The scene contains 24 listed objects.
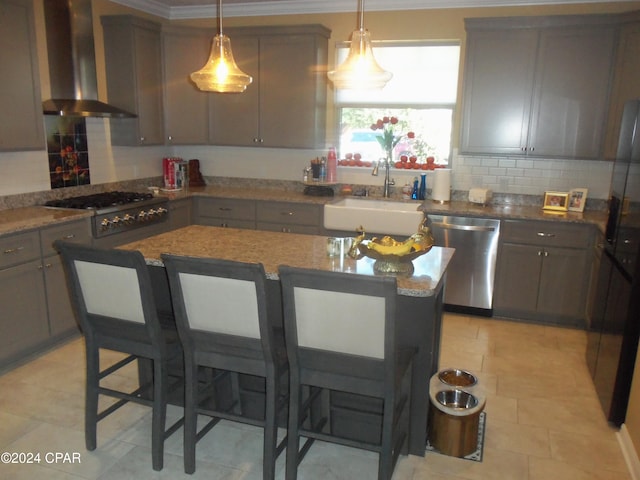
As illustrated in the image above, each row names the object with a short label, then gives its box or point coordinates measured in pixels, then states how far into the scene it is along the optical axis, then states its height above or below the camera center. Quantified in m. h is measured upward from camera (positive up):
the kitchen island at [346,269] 2.40 -0.61
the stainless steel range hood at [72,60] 4.00 +0.56
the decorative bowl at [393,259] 2.41 -0.55
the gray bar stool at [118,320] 2.24 -0.84
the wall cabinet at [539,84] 4.07 +0.48
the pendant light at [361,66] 2.52 +0.35
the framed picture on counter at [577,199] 4.37 -0.45
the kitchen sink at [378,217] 4.38 -0.66
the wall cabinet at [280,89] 4.84 +0.45
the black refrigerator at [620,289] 2.72 -0.80
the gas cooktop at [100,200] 4.03 -0.55
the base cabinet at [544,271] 4.12 -1.01
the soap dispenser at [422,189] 4.81 -0.44
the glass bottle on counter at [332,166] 5.09 -0.27
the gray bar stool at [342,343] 1.90 -0.78
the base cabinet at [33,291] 3.30 -1.06
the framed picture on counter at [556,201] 4.41 -0.47
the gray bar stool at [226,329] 2.07 -0.80
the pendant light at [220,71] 2.67 +0.33
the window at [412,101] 4.77 +0.37
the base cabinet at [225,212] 5.00 -0.74
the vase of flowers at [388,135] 4.81 +0.04
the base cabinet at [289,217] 4.79 -0.74
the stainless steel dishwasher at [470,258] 4.28 -0.95
